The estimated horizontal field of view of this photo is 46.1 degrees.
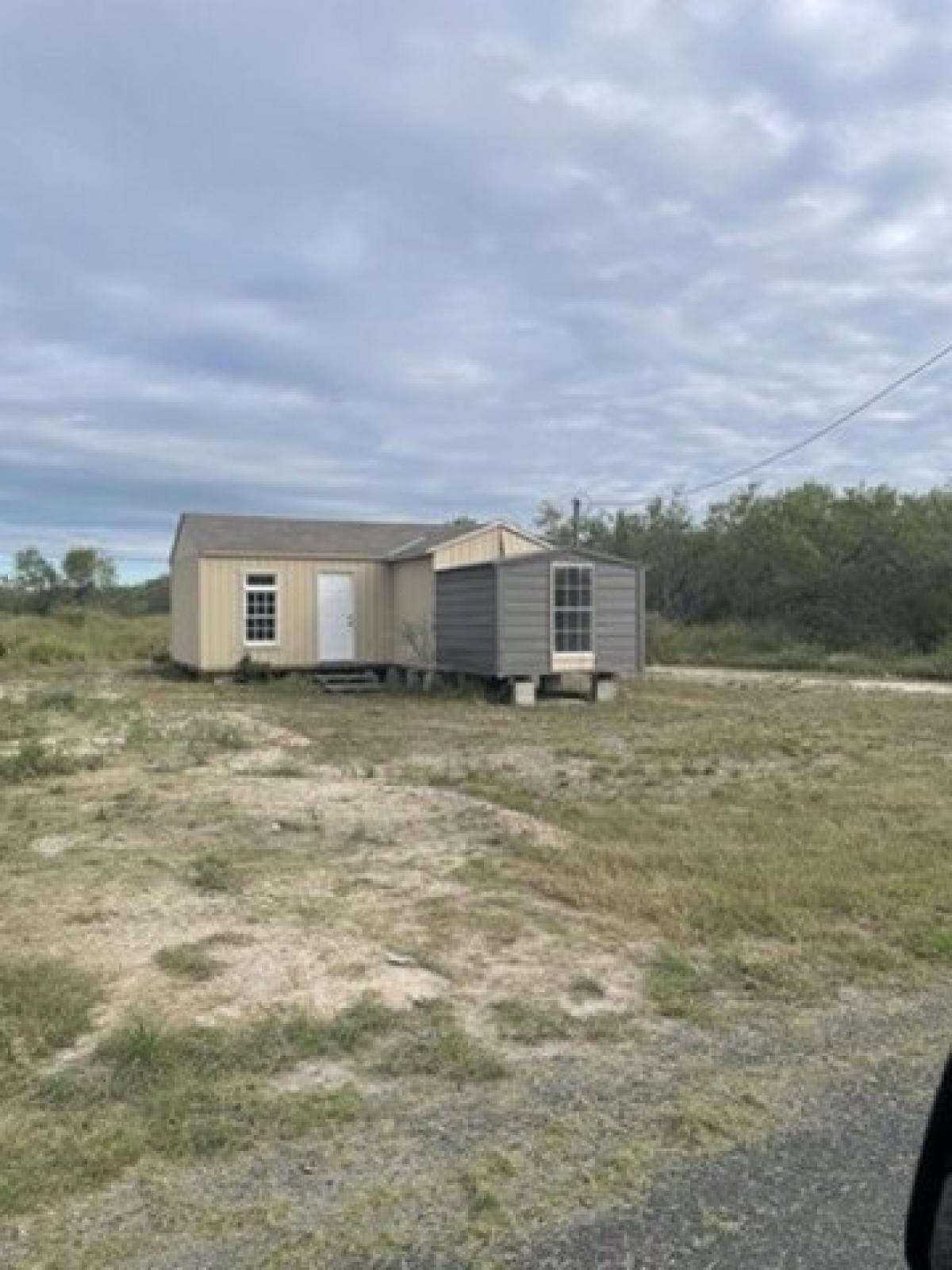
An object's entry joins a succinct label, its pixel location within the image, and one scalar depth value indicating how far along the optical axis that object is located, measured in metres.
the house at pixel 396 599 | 17.33
